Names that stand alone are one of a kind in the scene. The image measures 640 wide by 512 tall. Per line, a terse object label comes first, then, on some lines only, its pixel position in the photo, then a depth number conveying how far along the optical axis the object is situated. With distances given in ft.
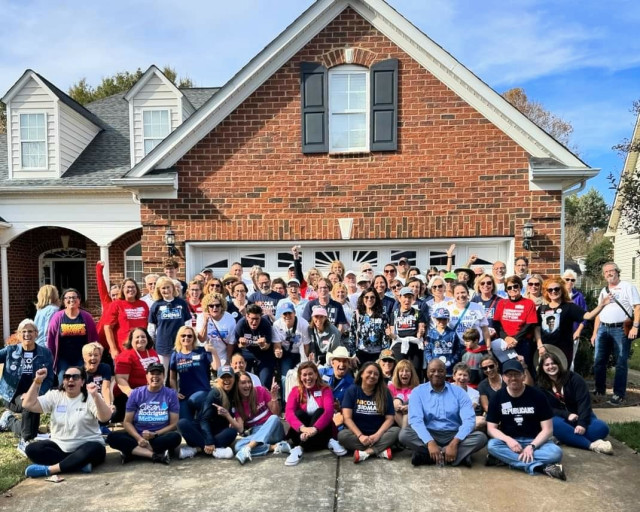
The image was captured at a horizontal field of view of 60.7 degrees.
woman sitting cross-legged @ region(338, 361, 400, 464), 17.47
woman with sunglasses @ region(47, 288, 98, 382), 20.77
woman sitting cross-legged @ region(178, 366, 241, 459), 17.90
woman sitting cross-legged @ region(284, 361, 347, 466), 17.89
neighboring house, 72.90
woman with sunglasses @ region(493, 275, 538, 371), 20.80
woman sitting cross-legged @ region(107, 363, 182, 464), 17.42
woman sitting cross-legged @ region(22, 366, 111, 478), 16.46
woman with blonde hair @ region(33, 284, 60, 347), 22.67
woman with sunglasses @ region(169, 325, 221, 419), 19.17
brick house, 30.66
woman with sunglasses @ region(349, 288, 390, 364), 21.20
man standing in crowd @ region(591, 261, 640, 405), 23.58
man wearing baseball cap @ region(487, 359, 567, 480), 16.12
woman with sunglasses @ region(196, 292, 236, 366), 20.98
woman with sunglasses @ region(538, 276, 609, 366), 20.99
